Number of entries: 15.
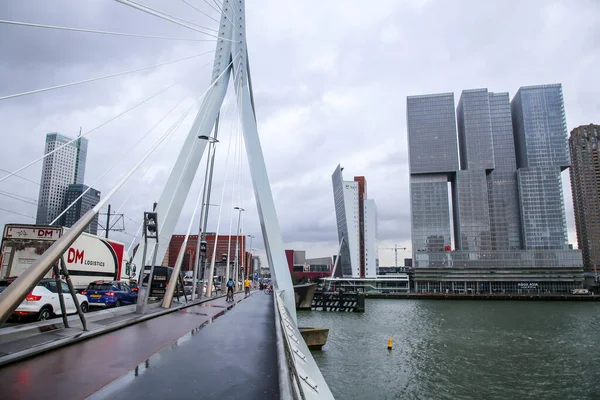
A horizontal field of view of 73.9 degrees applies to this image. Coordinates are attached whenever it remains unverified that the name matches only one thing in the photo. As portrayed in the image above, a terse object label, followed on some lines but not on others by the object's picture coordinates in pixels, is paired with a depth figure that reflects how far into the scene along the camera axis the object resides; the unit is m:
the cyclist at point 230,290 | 21.55
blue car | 16.33
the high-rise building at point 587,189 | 145.00
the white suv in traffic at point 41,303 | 10.90
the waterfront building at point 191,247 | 82.25
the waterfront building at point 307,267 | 166.00
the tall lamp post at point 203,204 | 19.38
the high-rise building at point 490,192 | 117.94
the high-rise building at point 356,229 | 145.25
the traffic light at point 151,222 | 12.29
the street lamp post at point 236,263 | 38.79
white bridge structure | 16.34
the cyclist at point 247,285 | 31.50
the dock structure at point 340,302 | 52.11
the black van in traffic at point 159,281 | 20.94
